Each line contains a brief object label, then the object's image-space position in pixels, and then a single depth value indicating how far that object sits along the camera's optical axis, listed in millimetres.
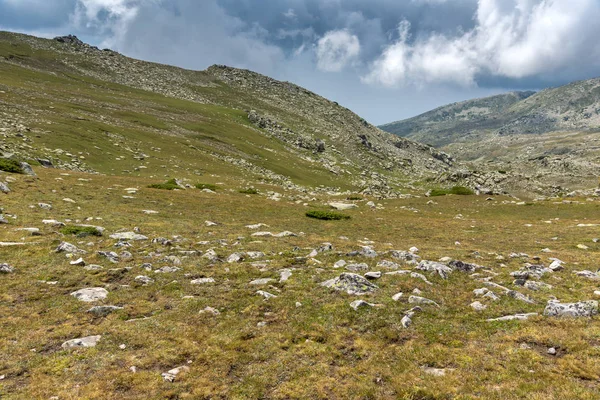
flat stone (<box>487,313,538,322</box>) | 11562
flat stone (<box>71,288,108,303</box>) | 12940
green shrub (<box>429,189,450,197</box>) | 56738
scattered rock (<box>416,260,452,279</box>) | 15995
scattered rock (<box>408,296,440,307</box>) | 13062
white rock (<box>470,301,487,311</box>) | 12672
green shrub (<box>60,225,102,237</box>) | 19703
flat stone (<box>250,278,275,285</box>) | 15070
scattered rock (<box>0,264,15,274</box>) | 14300
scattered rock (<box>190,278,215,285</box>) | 14798
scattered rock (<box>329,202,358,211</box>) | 43125
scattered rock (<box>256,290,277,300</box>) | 13647
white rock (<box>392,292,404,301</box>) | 13445
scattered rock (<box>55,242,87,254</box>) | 16922
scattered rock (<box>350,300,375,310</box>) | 12799
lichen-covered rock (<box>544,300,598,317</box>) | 11508
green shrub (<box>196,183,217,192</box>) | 49612
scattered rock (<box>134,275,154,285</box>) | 14617
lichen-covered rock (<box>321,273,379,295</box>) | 14117
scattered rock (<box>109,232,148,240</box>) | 20148
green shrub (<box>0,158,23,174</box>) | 33375
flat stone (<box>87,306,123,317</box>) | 12062
